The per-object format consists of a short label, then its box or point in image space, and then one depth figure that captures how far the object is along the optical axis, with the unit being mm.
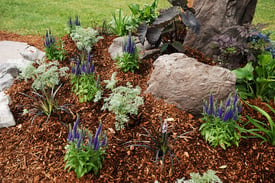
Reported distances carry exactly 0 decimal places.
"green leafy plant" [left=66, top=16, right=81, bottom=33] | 5066
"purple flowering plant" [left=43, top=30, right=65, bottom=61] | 4461
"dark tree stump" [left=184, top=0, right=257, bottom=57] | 4547
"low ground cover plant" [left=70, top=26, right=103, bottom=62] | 4389
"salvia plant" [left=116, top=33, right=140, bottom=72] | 4109
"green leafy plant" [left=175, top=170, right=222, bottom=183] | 2334
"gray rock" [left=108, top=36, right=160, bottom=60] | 4602
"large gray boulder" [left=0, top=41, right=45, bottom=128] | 3461
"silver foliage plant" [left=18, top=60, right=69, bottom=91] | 3565
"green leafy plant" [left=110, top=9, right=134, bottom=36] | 5164
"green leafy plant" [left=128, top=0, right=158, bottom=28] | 4969
